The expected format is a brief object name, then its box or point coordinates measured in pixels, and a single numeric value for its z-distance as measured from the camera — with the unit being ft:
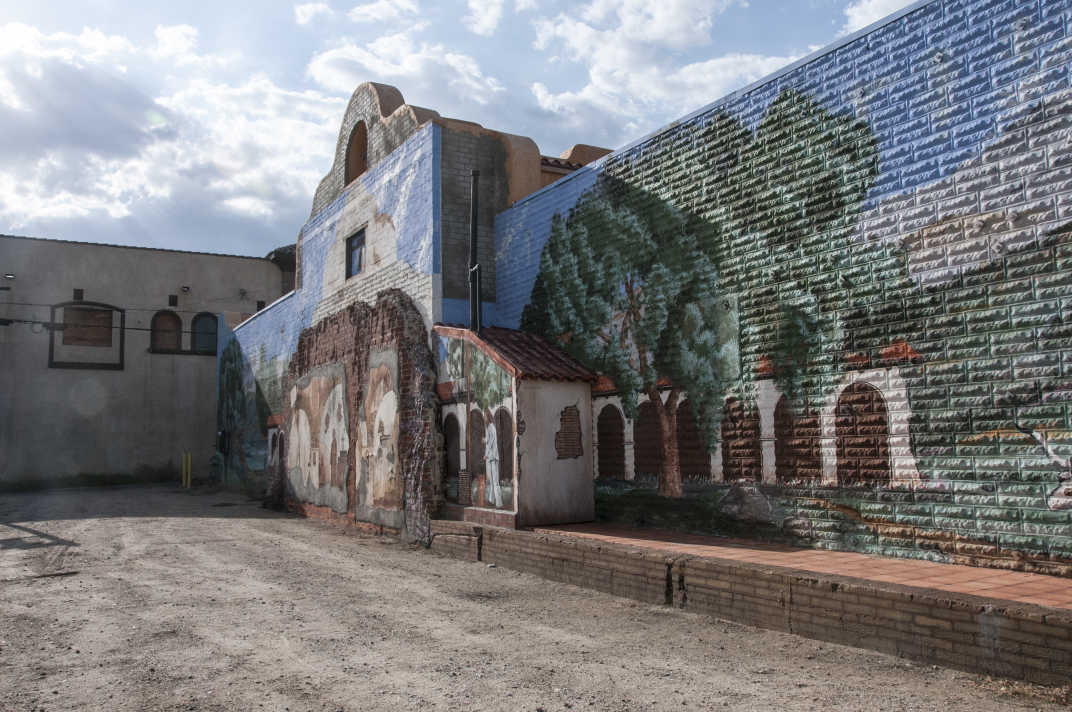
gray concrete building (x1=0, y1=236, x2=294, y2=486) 80.18
